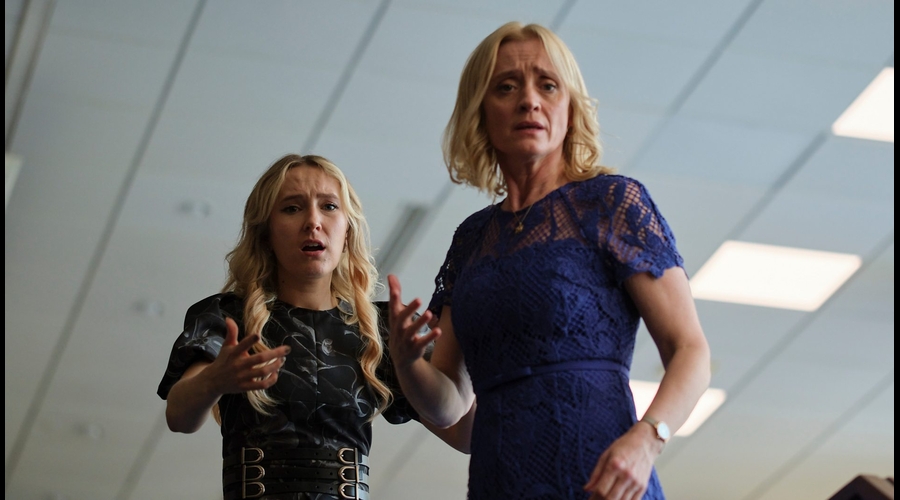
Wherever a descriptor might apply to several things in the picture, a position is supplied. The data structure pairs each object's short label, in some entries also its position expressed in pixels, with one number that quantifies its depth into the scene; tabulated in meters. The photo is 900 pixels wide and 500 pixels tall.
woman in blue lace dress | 3.78
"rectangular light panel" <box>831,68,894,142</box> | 10.90
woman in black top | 4.73
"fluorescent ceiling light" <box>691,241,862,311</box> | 13.88
